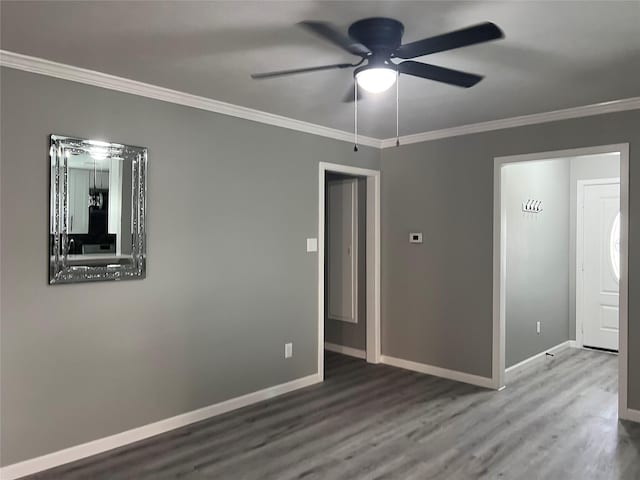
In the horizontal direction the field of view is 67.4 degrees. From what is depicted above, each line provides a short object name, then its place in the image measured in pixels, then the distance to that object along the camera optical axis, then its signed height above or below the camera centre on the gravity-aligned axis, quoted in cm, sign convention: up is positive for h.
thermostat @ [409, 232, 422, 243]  489 +7
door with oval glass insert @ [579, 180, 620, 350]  562 -24
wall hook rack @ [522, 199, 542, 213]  505 +41
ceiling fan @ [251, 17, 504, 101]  217 +87
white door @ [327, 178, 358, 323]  541 -7
